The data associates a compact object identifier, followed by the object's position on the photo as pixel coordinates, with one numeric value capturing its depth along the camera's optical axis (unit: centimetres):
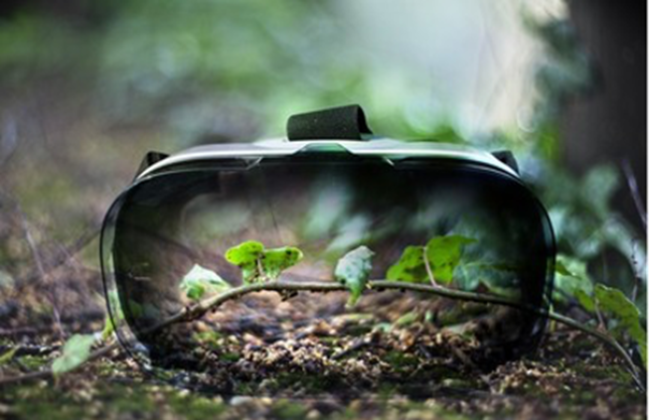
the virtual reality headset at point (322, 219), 59
